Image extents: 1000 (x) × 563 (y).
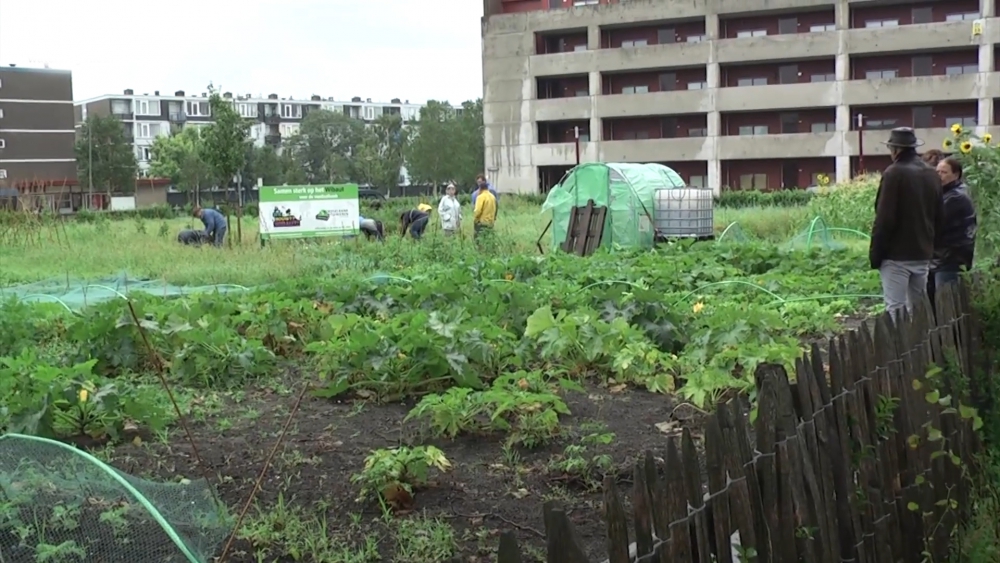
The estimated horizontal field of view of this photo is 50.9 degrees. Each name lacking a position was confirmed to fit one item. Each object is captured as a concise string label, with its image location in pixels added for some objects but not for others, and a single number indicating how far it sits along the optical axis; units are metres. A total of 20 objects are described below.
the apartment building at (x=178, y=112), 128.38
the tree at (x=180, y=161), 80.66
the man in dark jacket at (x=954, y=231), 9.11
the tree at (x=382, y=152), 89.00
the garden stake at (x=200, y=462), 4.82
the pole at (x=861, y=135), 48.82
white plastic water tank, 22.53
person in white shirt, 22.17
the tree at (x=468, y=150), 83.94
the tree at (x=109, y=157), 84.31
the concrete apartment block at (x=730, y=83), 54.66
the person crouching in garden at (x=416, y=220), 23.20
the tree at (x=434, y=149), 83.31
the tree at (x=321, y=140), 112.31
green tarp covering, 21.95
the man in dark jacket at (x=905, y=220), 8.01
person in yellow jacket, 20.84
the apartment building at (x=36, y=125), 88.79
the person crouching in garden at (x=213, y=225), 22.92
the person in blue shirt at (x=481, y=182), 20.94
